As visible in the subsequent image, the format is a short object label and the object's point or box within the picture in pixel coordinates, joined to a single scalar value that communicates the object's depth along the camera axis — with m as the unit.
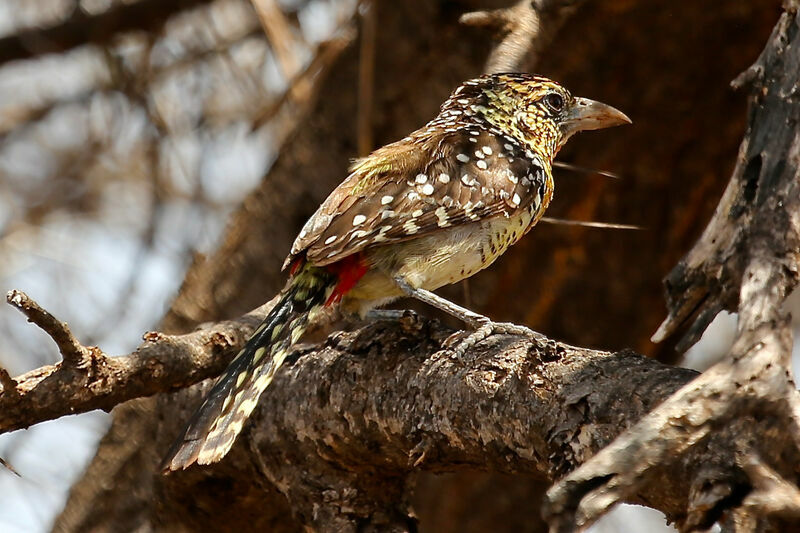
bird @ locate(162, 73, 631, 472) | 6.25
